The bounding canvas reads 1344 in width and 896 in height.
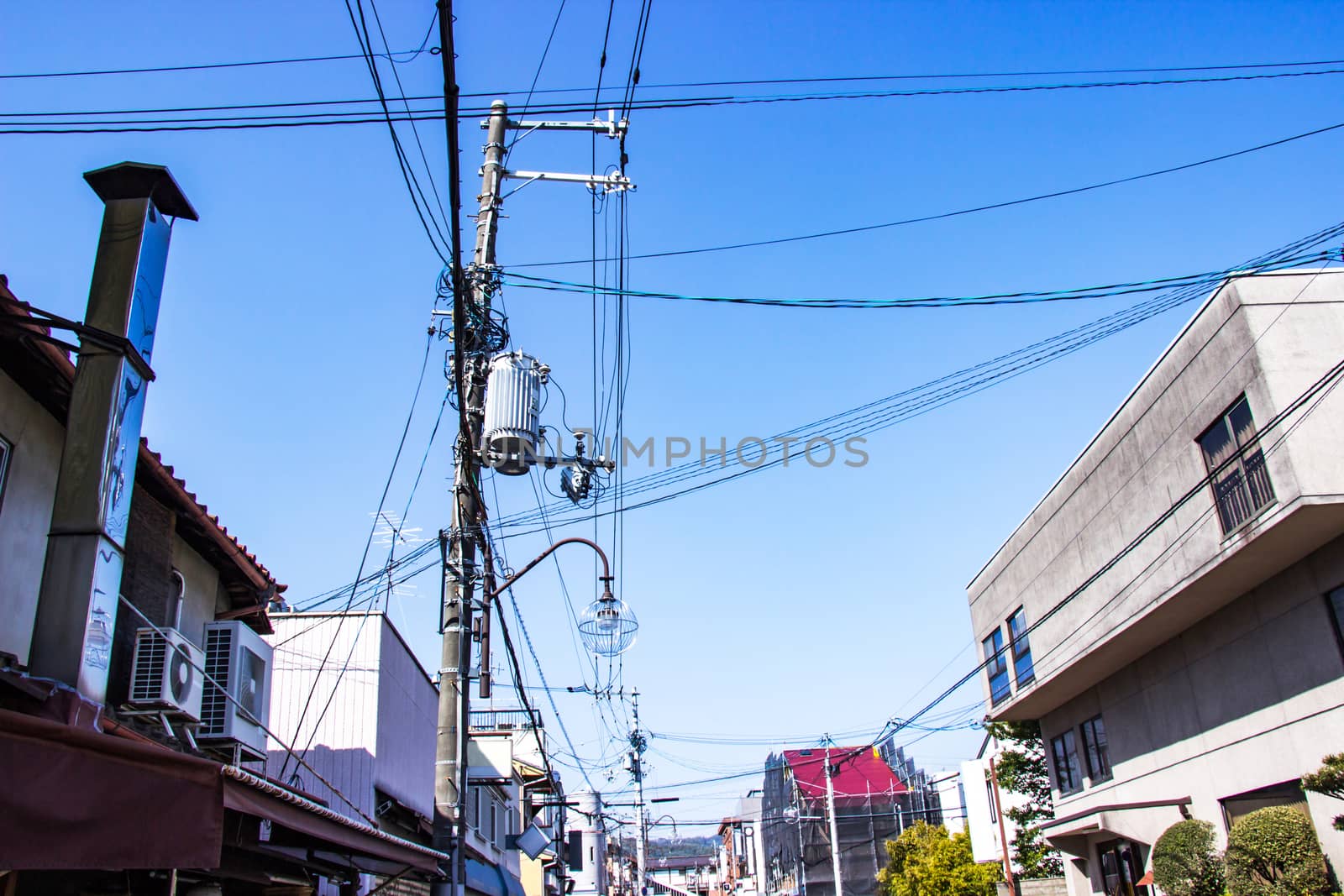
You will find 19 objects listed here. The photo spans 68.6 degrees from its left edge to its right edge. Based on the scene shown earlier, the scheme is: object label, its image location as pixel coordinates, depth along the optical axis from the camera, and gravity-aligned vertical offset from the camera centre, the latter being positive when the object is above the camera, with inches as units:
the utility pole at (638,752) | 1629.6 +178.7
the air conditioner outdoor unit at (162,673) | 370.0 +79.1
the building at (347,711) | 598.5 +103.5
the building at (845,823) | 2635.3 +86.1
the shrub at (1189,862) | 661.3 -16.6
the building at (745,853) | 3757.4 +41.7
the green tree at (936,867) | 1374.3 -21.2
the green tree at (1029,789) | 1127.0 +61.8
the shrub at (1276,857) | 558.6 -14.1
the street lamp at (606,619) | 503.5 +119.3
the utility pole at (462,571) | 371.9 +117.2
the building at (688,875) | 5625.0 -46.6
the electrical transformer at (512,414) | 436.1 +191.3
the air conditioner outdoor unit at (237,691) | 423.5 +85.7
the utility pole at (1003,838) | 1164.4 +10.0
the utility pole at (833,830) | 1443.2 +38.9
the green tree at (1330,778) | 476.7 +21.7
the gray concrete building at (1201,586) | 584.4 +161.1
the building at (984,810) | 1455.5 +54.8
